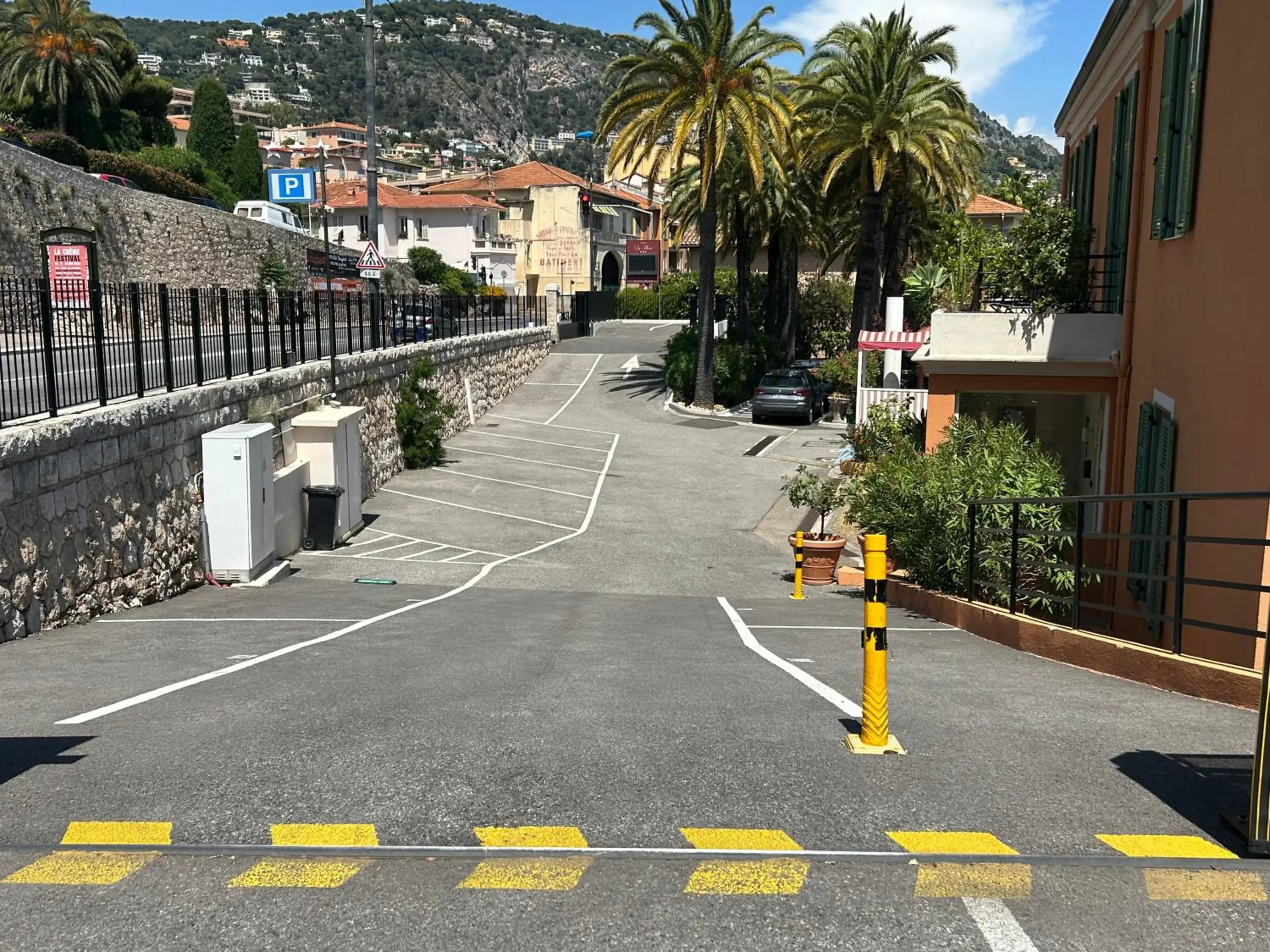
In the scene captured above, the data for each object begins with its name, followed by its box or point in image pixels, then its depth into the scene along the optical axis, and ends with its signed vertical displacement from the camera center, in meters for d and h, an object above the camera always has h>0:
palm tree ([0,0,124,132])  57.50 +13.86
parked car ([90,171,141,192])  46.09 +5.90
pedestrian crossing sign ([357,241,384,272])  23.25 +1.18
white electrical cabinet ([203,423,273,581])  14.93 -2.53
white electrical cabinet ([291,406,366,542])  18.70 -2.27
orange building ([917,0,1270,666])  9.06 -0.01
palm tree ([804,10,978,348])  34.03 +6.51
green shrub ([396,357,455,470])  27.22 -2.58
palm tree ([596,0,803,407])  34.03 +7.25
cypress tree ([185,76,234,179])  76.69 +13.35
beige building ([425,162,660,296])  86.81 +7.11
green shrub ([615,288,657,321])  84.94 +1.02
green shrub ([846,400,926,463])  19.52 -2.12
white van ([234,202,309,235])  60.72 +5.85
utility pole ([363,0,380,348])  25.42 +3.53
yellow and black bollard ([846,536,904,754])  5.96 -1.83
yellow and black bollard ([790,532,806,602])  15.88 -3.67
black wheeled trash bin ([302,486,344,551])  18.20 -3.31
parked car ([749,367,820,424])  37.09 -2.69
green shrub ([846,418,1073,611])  11.88 -2.19
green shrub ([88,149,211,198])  51.47 +6.90
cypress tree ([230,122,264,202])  78.25 +10.85
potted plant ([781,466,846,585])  17.20 -3.47
